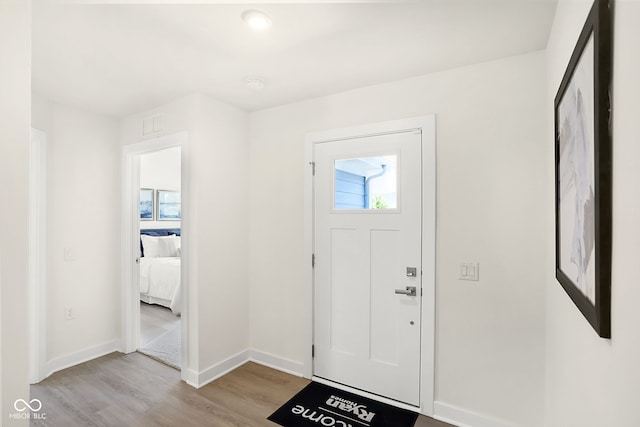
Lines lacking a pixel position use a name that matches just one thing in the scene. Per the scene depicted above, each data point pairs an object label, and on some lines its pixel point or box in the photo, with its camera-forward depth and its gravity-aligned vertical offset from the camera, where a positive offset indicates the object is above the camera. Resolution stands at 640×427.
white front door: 2.31 -0.39
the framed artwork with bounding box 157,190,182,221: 5.93 +0.12
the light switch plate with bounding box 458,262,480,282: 2.09 -0.38
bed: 4.55 -0.88
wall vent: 2.90 +0.81
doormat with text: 2.14 -1.41
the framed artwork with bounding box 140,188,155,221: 5.64 +0.13
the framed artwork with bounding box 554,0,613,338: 0.74 +0.12
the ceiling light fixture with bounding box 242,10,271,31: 1.57 +0.98
